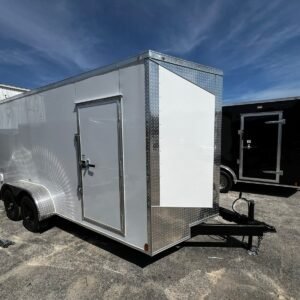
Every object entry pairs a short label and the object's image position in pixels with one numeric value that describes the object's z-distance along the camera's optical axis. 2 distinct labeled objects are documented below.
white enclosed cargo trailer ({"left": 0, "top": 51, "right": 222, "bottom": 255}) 2.78
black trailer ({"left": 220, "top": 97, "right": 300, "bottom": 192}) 6.04
